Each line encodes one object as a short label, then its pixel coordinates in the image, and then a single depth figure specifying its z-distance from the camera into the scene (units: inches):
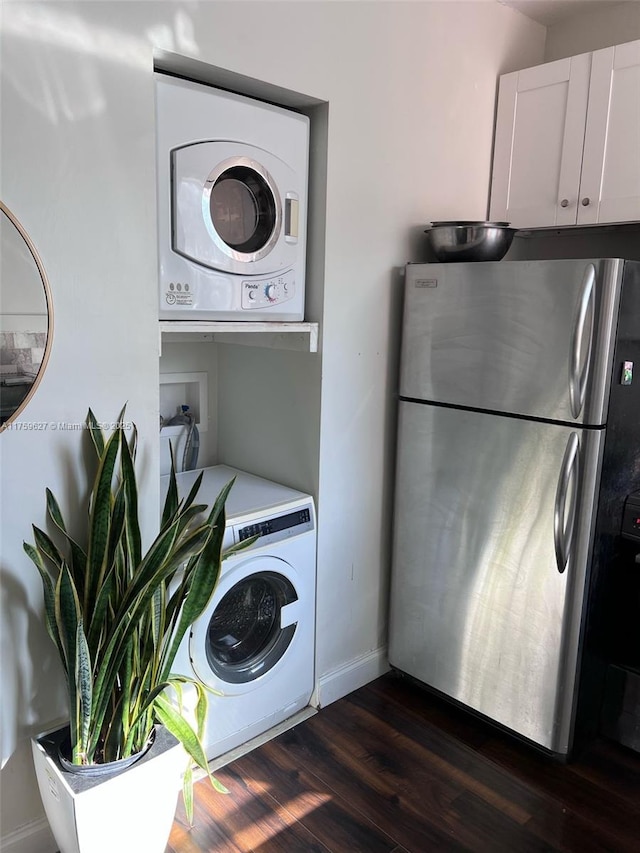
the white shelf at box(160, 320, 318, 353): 71.7
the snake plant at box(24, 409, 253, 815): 59.4
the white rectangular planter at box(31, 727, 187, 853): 58.7
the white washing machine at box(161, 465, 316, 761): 78.9
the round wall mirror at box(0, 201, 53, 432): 57.1
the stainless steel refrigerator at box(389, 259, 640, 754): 74.3
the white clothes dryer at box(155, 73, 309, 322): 67.6
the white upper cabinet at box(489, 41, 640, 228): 87.4
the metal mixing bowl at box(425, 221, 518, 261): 85.9
